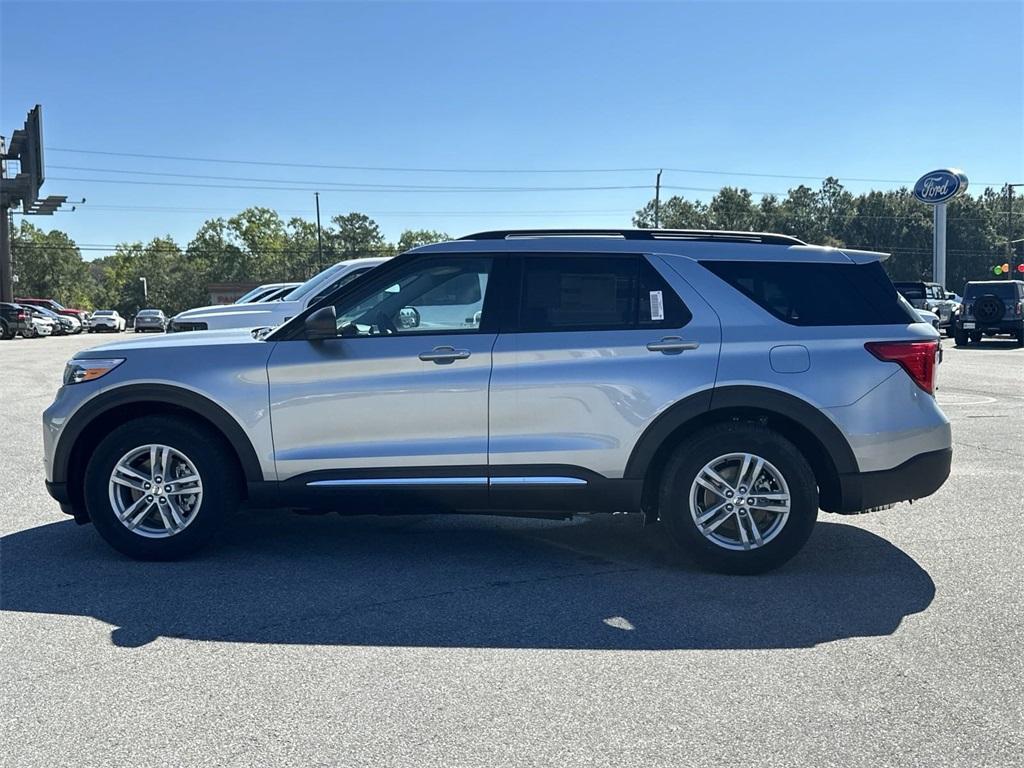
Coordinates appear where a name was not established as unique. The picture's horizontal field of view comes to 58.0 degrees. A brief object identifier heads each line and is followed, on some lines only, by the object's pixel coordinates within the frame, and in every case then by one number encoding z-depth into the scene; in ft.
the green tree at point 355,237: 363.76
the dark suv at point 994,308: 88.69
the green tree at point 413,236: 457.92
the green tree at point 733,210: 319.68
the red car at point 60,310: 187.11
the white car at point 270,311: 43.08
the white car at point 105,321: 194.18
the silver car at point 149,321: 184.85
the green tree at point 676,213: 329.52
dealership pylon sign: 142.10
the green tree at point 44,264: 319.88
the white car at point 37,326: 144.87
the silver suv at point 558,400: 16.79
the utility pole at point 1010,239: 209.05
